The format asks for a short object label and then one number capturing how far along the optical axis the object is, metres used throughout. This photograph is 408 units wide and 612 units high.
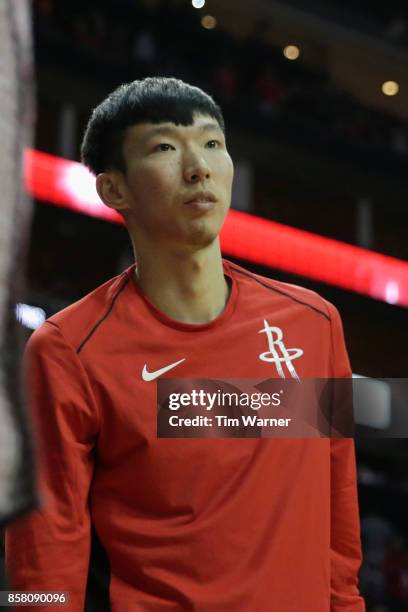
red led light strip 15.47
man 4.20
